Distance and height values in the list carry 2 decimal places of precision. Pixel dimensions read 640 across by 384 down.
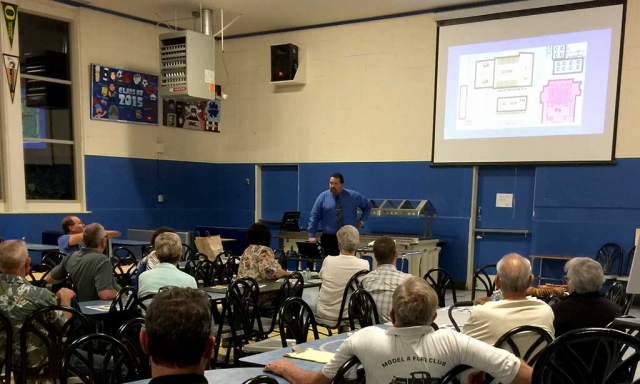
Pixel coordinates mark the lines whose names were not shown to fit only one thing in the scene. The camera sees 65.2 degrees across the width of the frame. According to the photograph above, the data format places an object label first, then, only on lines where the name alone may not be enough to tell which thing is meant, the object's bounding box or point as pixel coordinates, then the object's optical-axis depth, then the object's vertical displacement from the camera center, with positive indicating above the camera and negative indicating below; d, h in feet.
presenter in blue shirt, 21.48 -2.08
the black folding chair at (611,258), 20.39 -3.56
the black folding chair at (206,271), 16.21 -3.63
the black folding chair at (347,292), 12.39 -3.22
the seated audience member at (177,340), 4.42 -1.61
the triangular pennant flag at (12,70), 22.36 +3.86
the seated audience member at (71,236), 16.02 -2.58
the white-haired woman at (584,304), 8.30 -2.26
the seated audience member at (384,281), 11.02 -2.58
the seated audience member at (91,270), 11.86 -2.69
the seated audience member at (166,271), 10.98 -2.50
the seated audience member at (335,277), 12.85 -2.93
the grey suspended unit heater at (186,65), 24.41 +4.72
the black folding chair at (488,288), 14.92 -3.77
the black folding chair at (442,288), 14.32 -3.57
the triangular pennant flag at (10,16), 22.13 +6.20
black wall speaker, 27.96 +5.72
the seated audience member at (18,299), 9.31 -2.67
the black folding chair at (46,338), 8.89 -3.36
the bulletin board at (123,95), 25.41 +3.35
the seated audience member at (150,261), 13.60 -2.82
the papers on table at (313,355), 7.21 -2.83
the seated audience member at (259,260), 14.35 -2.83
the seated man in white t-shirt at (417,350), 5.83 -2.17
